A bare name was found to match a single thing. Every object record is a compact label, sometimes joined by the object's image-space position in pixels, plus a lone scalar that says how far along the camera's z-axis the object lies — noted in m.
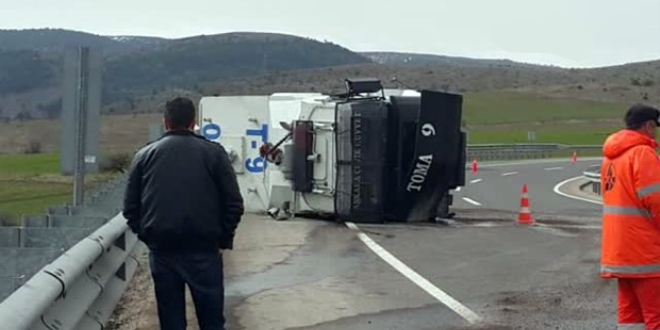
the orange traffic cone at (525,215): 20.39
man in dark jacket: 7.05
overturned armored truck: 19.34
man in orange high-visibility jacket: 7.49
